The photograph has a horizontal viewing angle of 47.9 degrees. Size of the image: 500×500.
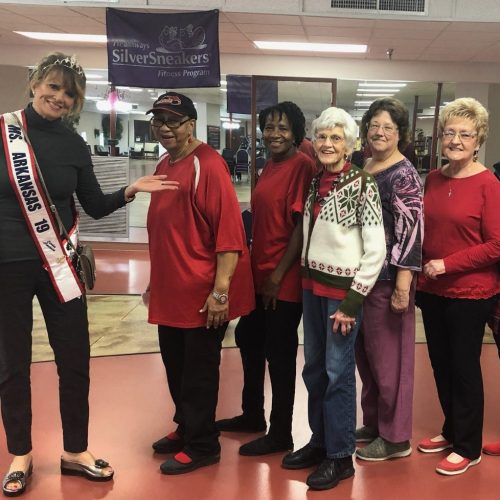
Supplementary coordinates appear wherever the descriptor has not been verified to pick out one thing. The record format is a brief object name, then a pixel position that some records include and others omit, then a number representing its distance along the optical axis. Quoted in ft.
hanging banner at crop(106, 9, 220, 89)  15.79
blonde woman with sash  6.86
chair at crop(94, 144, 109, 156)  29.26
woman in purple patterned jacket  7.38
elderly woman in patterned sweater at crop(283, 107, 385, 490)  6.92
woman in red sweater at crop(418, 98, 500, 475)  7.48
